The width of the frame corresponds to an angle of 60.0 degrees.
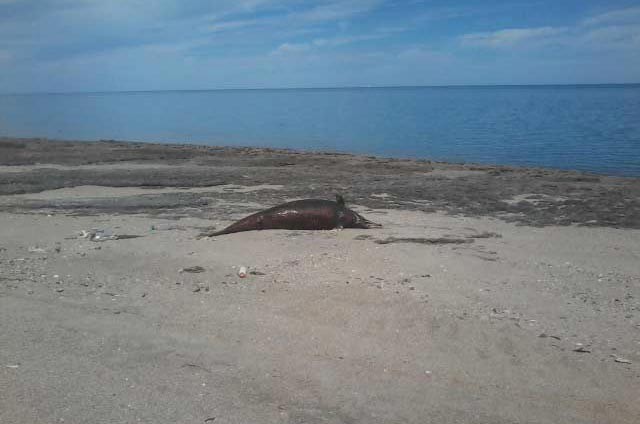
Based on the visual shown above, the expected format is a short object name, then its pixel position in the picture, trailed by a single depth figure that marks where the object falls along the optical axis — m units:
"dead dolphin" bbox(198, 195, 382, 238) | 9.70
